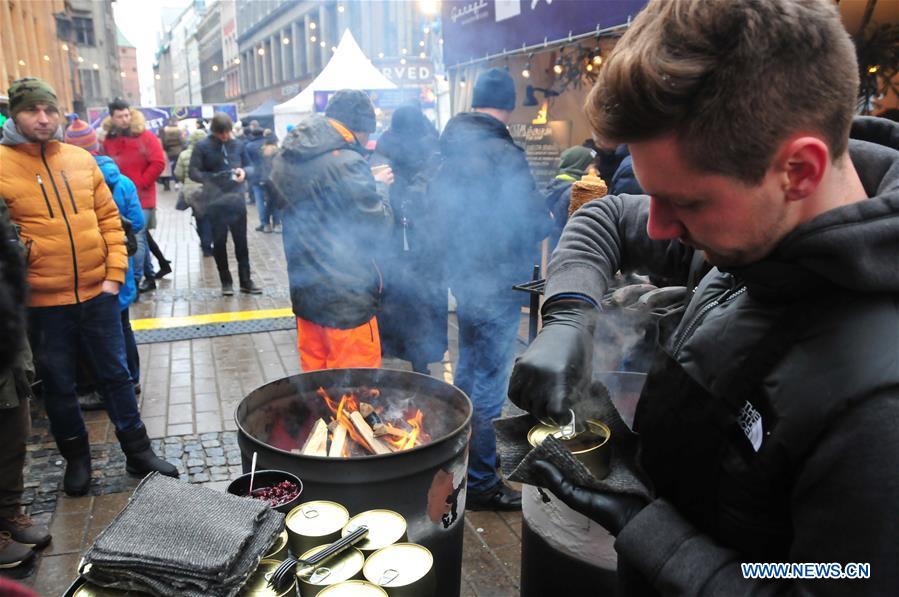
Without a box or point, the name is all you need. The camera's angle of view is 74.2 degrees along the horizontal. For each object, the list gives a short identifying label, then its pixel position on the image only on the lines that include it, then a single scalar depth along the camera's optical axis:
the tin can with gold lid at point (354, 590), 1.51
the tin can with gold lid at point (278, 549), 1.65
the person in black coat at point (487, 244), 3.62
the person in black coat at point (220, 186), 7.56
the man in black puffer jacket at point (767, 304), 0.86
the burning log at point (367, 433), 2.81
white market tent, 13.29
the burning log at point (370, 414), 2.97
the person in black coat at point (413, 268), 4.65
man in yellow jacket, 3.14
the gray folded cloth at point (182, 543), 1.44
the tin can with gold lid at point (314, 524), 1.71
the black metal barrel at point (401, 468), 2.12
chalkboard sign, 8.89
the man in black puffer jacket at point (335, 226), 3.62
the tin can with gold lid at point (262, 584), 1.53
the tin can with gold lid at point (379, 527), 1.79
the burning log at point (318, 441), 2.82
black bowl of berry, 1.99
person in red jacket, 6.84
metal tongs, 1.53
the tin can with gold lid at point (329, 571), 1.56
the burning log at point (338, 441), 2.76
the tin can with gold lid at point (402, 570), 1.59
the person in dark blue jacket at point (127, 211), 4.27
